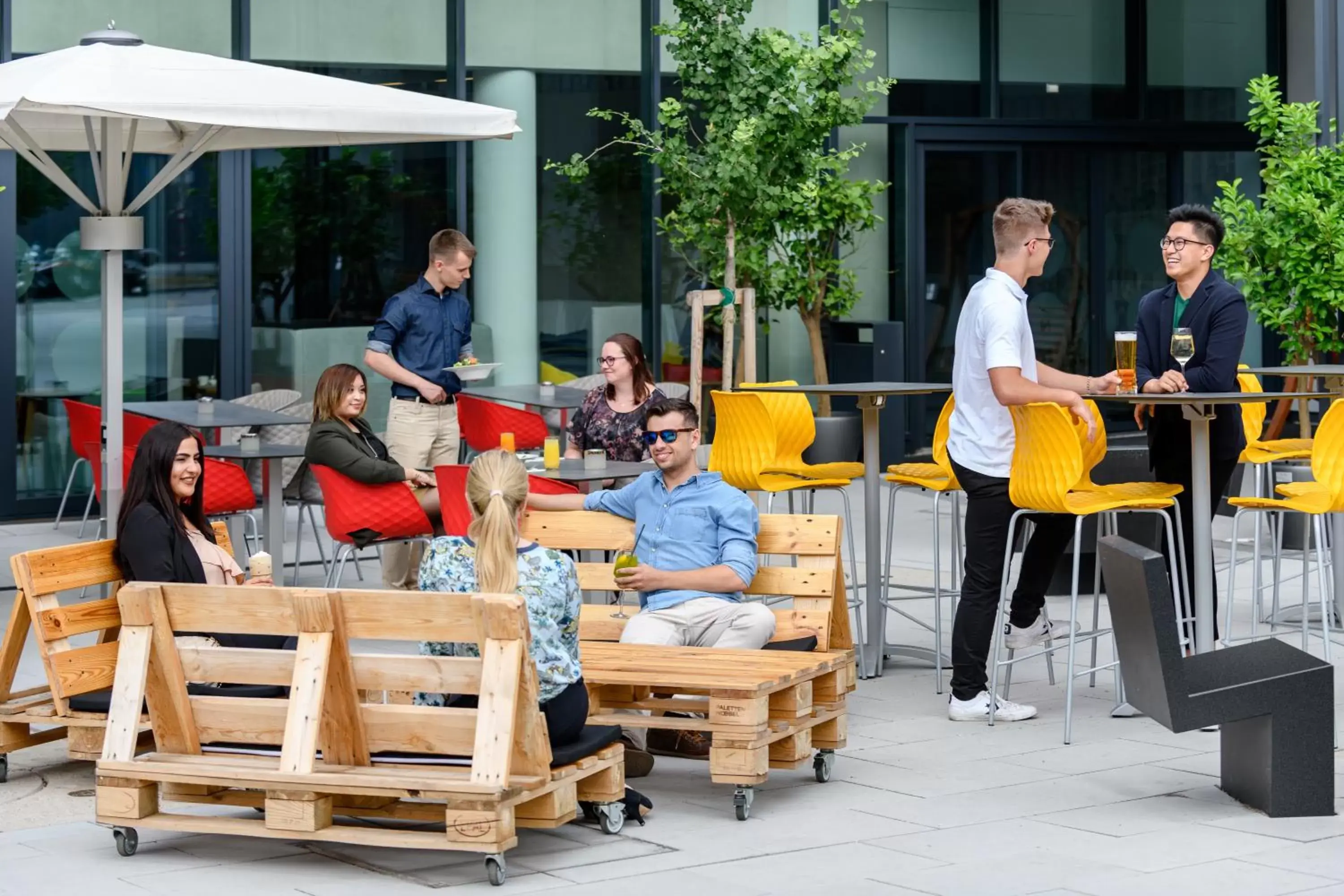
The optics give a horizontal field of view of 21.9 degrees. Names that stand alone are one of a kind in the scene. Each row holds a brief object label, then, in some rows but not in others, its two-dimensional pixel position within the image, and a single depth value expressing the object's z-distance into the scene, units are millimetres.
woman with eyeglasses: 15544
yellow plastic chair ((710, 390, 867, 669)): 15353
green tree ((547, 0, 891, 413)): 21116
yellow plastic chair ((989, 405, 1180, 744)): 12247
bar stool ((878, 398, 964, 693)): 14563
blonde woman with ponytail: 9550
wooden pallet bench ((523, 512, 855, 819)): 10231
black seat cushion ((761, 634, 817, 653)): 11668
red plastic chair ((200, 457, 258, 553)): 17097
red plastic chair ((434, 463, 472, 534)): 14808
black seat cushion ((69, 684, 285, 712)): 10388
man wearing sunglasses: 11723
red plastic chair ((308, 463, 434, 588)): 15585
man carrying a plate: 17887
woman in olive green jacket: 15571
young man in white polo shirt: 12581
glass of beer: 12513
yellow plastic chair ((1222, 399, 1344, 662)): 13569
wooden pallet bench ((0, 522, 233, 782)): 10735
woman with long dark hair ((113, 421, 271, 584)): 10953
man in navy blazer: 13289
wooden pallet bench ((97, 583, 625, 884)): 9059
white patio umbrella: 12942
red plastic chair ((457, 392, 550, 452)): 20503
